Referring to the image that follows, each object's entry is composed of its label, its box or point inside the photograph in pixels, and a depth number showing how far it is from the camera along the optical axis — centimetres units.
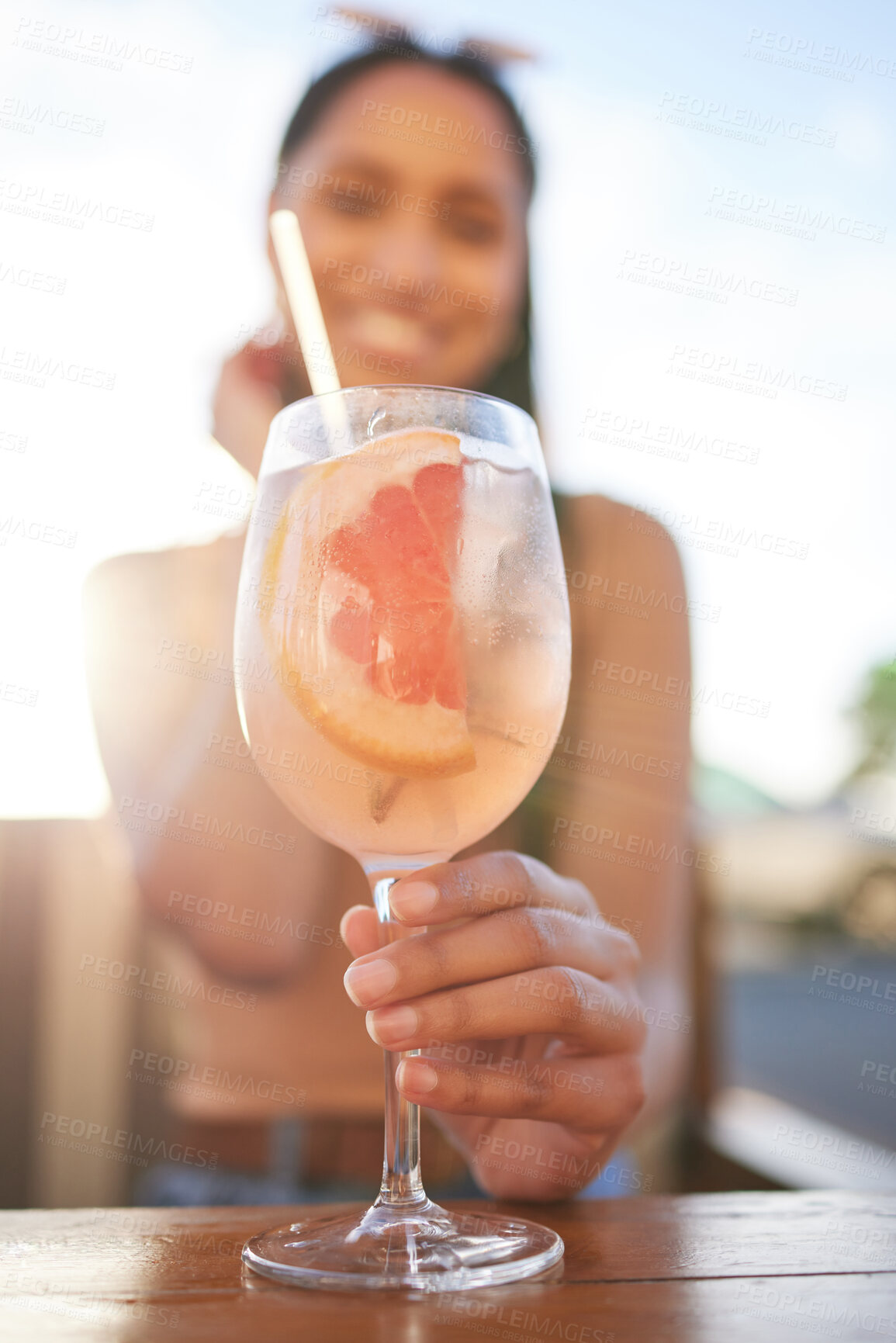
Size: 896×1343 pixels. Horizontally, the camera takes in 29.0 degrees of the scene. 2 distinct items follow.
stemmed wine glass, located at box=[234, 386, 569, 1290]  43
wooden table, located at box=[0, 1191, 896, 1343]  37
